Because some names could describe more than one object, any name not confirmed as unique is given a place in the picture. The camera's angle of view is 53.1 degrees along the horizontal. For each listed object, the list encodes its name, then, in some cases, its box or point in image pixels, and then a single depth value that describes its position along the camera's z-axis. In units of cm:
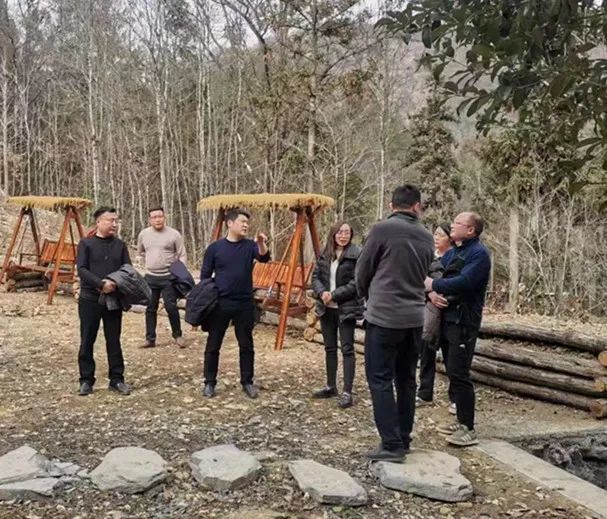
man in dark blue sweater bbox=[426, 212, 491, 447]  456
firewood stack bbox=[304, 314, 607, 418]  600
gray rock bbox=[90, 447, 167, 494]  363
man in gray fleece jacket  400
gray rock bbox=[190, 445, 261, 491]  371
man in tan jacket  759
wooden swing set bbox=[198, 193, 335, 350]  817
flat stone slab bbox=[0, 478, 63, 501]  347
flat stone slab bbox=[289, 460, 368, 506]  356
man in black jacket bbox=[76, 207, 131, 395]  540
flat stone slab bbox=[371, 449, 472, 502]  374
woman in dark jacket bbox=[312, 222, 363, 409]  553
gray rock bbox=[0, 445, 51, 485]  361
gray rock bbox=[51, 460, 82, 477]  382
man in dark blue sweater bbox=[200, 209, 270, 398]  550
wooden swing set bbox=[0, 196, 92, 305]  1149
